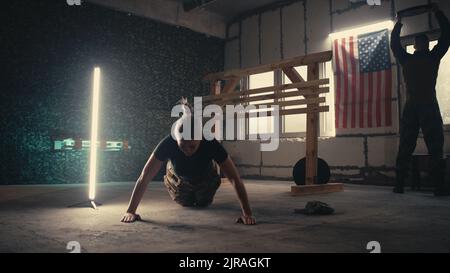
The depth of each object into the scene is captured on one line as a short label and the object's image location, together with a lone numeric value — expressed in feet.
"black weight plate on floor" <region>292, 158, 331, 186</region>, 17.44
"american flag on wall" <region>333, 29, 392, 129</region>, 21.18
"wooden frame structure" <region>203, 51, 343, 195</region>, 16.17
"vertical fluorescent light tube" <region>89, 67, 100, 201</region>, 10.75
